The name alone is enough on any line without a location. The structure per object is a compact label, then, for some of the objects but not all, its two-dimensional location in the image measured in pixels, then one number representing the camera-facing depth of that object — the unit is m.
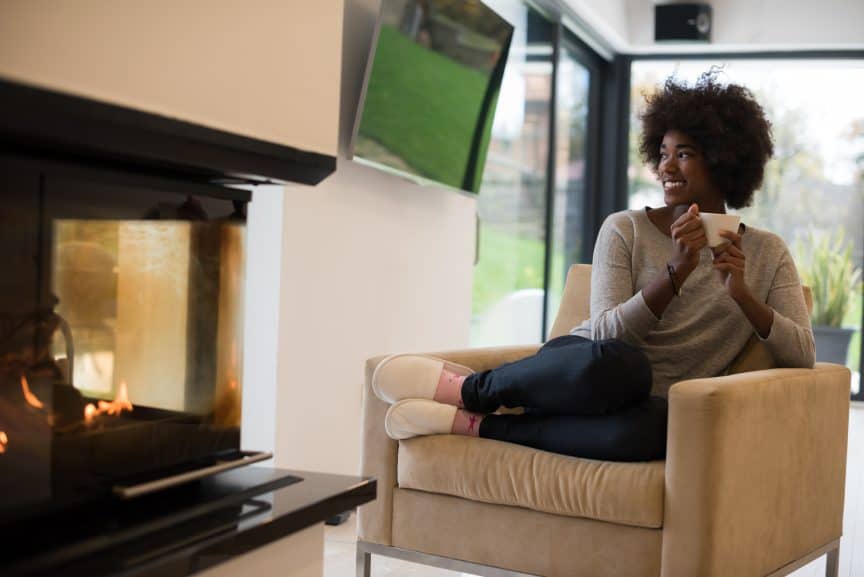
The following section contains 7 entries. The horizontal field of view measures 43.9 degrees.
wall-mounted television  3.27
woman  2.12
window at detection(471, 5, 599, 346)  5.07
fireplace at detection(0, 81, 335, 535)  1.26
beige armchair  1.92
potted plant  6.61
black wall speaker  6.31
